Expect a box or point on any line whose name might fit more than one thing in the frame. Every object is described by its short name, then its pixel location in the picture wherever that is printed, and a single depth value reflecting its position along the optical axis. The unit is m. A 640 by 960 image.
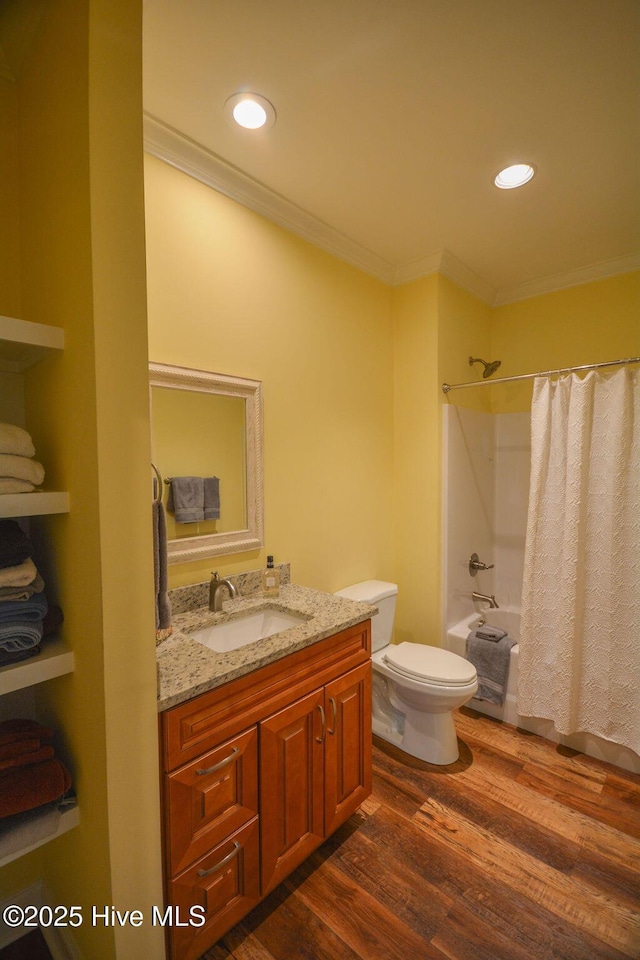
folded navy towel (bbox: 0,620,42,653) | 0.91
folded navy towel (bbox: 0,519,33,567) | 0.95
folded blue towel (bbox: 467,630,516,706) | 2.30
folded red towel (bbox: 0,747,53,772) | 0.96
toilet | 1.89
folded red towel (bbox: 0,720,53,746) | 1.02
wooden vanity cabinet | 1.04
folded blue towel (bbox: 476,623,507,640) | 2.36
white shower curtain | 1.94
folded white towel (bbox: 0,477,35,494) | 0.92
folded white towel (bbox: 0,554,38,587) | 0.93
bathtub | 2.29
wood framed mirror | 1.55
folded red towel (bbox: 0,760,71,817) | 0.92
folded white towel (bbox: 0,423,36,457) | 0.93
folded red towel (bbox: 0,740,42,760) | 0.98
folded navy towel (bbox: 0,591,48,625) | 0.92
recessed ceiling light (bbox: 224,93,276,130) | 1.36
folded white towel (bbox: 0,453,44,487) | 0.92
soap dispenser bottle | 1.77
